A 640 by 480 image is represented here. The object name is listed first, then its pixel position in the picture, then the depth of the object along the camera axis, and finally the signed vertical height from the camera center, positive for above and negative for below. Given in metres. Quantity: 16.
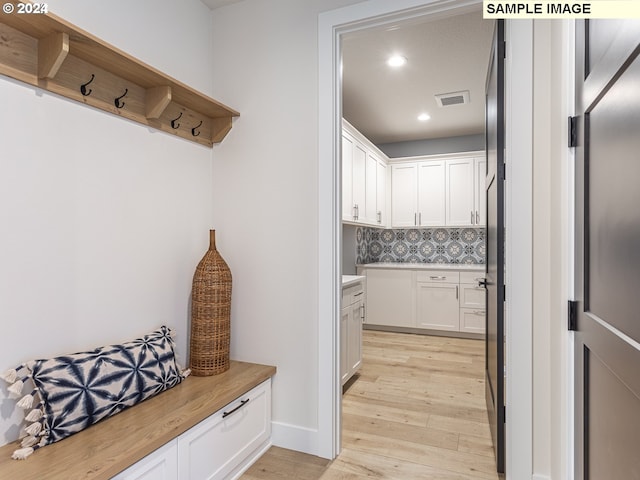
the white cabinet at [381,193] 4.84 +0.58
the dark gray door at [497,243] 1.85 -0.03
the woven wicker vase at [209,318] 2.04 -0.44
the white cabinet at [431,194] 5.16 +0.59
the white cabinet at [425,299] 4.70 -0.80
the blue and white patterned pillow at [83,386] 1.34 -0.58
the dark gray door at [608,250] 0.91 -0.04
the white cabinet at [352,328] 2.95 -0.74
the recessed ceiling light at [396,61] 3.05 +1.44
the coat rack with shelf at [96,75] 1.37 +0.71
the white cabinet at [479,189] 4.88 +0.62
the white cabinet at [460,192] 5.00 +0.59
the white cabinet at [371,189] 4.38 +0.57
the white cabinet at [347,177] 3.57 +0.57
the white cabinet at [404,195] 5.30 +0.59
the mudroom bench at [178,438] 1.24 -0.74
